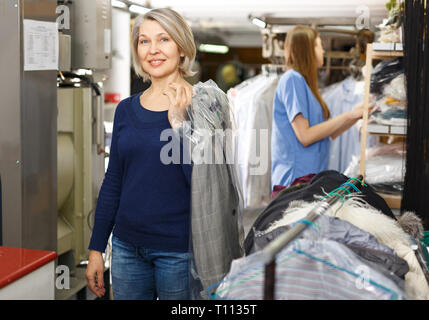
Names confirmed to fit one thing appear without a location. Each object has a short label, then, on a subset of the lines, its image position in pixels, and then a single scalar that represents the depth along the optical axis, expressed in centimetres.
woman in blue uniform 304
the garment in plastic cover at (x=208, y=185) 167
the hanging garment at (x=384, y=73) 288
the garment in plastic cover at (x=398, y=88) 281
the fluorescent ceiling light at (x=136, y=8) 327
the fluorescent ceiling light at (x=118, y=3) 359
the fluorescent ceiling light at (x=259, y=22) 478
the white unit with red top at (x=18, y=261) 150
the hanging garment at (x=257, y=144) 507
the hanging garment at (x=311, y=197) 179
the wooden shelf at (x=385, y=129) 278
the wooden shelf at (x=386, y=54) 278
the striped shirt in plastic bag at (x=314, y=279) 120
